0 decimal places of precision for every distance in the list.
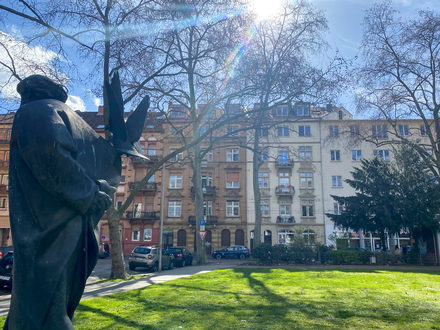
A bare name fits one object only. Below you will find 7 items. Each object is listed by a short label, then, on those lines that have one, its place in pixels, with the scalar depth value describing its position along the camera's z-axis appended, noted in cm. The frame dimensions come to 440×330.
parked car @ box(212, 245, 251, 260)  3809
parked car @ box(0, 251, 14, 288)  1377
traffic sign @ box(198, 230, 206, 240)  2400
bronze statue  267
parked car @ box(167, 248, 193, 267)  2726
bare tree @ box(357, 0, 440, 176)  2188
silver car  2250
